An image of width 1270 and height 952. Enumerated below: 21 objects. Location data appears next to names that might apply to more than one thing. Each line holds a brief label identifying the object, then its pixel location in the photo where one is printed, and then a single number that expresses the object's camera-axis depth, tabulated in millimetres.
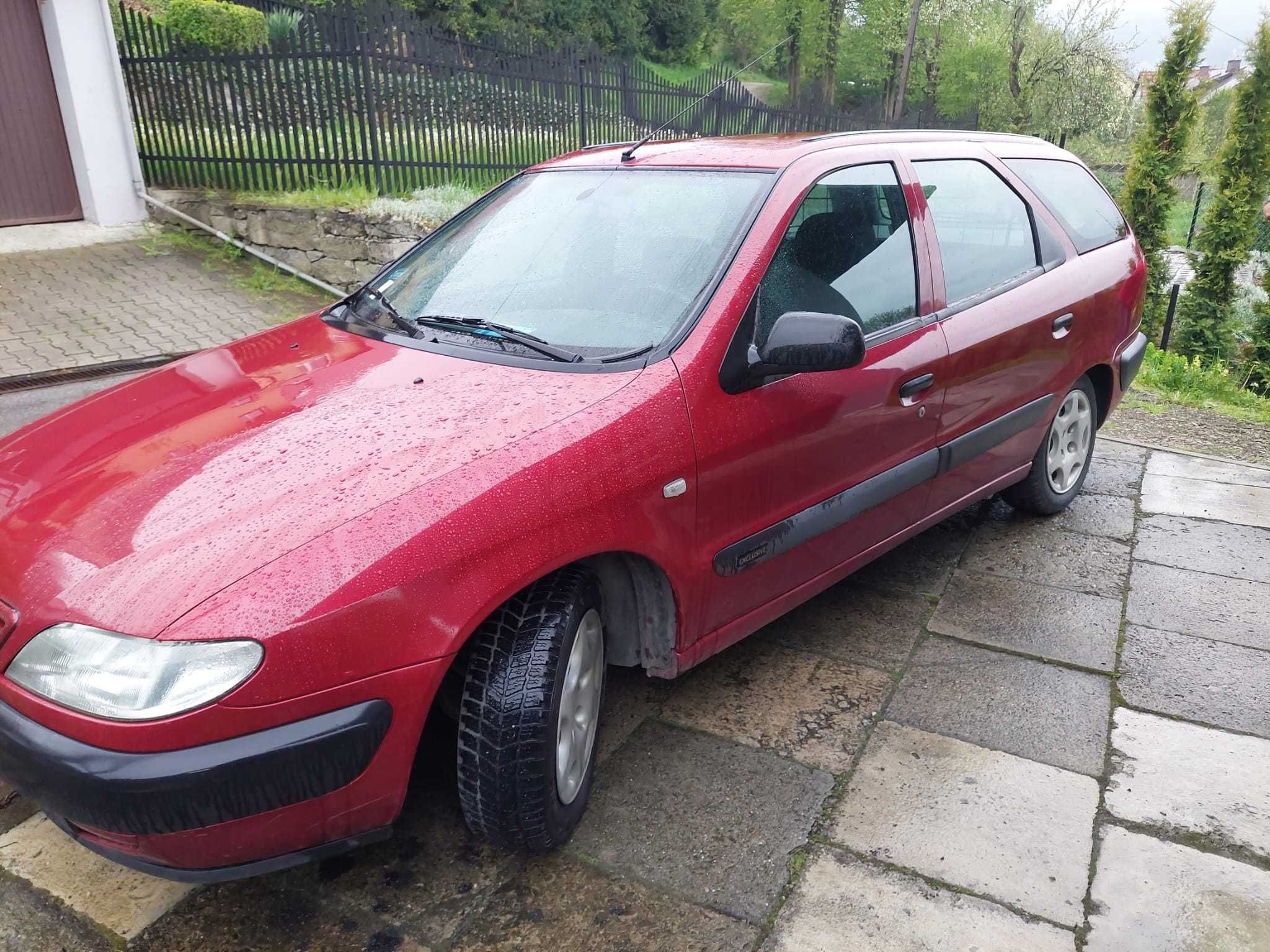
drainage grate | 5926
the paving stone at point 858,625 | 3418
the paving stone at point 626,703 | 2895
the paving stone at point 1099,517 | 4516
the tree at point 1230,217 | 11188
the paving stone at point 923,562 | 3955
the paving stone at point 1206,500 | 4762
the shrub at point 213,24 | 11617
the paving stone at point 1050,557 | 4000
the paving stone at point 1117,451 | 5652
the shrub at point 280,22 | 13166
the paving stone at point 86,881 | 2203
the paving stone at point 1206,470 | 5324
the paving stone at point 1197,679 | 3107
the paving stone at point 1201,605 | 3623
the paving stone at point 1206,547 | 4176
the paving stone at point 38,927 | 2111
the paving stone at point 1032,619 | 3463
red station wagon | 1802
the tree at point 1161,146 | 10820
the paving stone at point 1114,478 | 5070
